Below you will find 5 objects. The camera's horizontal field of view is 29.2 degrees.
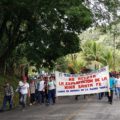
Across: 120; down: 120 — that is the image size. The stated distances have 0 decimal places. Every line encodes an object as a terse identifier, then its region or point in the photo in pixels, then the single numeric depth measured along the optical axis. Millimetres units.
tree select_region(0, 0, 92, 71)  12836
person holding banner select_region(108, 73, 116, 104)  12173
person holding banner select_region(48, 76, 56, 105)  12851
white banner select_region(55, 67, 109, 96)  12383
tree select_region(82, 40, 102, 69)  33771
